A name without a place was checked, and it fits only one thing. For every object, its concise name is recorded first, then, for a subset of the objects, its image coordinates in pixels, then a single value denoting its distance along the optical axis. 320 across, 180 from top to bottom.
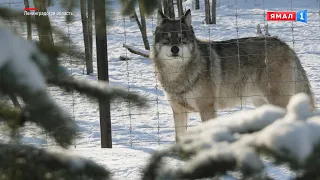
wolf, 12.79
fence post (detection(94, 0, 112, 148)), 11.77
